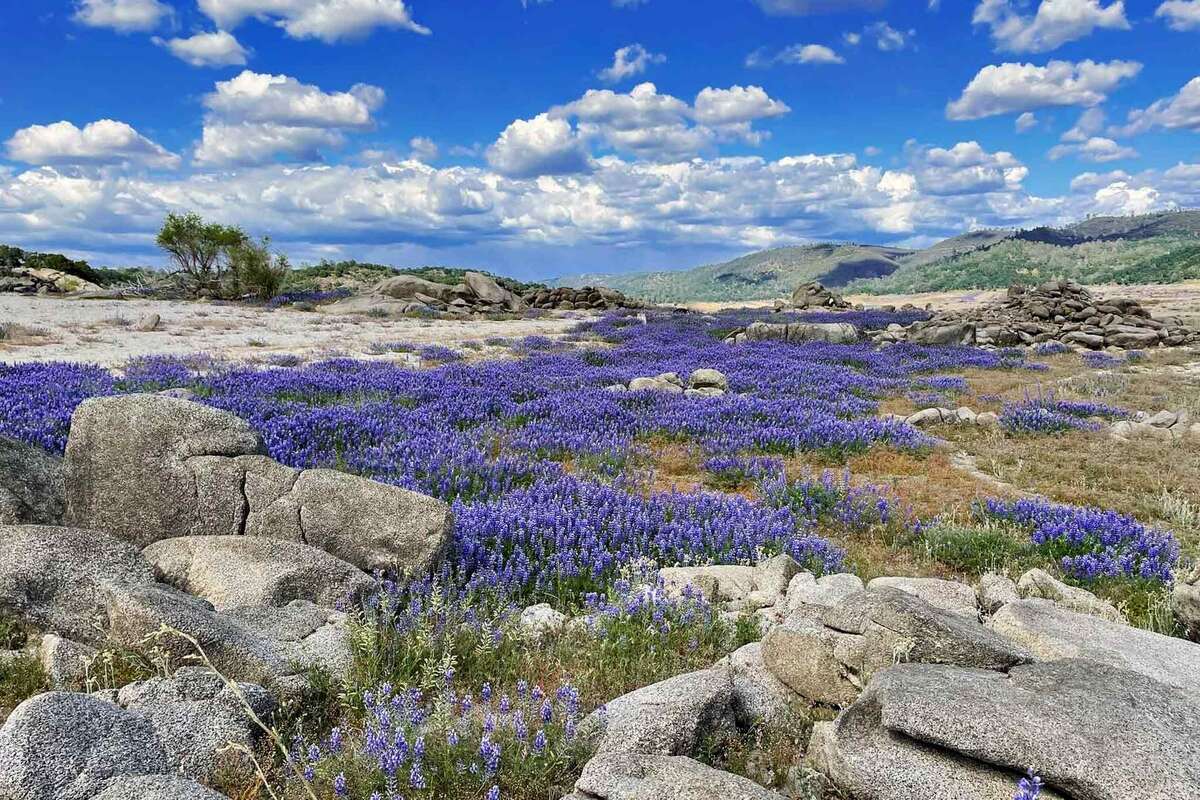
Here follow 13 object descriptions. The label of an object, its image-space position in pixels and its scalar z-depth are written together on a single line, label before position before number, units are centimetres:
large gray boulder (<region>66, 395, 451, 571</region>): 506
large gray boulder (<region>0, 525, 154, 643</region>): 362
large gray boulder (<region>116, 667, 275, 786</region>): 285
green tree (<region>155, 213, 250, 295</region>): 4434
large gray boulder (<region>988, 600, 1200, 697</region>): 368
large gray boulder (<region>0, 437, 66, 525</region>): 466
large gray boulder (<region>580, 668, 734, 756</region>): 313
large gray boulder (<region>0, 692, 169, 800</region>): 241
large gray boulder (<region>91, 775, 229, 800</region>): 238
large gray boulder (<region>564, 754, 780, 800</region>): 255
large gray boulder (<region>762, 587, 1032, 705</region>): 346
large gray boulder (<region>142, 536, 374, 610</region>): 423
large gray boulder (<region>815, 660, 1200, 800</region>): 251
